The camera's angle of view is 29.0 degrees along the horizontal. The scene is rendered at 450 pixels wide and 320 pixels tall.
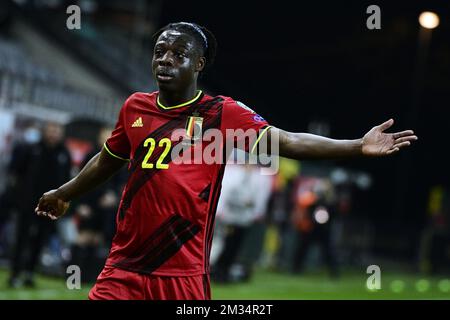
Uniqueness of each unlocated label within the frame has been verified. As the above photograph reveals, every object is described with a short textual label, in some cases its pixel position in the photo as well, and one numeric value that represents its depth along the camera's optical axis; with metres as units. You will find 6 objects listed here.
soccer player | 4.78
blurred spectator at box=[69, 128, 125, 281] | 12.30
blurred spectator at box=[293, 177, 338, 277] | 18.38
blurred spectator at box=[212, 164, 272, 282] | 15.02
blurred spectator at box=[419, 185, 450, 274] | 22.67
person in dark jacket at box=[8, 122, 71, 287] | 11.41
